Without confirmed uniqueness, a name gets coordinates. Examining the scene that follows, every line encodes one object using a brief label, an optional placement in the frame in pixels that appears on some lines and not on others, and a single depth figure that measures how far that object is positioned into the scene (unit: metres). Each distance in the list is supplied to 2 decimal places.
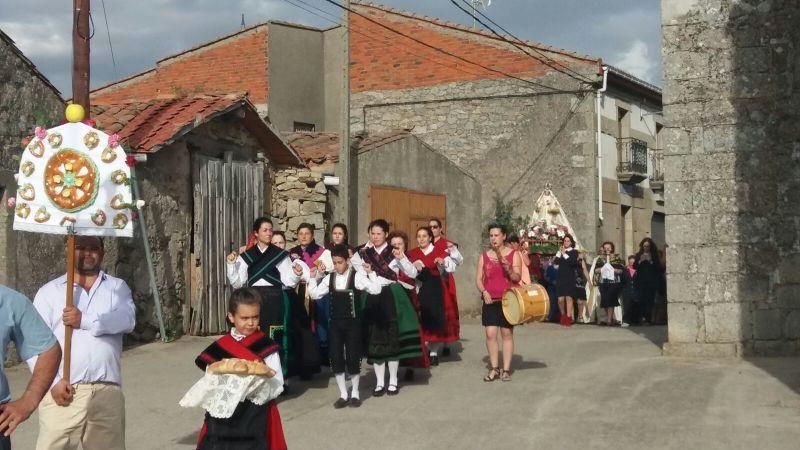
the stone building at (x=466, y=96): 26.33
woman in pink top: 10.89
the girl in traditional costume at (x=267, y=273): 10.09
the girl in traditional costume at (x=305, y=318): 10.76
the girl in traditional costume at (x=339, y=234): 11.16
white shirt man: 5.45
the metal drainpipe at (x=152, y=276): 13.83
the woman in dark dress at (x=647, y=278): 18.44
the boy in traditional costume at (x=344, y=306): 9.95
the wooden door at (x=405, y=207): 19.80
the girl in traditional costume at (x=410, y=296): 10.80
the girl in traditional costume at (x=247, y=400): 5.56
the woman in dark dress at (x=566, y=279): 18.62
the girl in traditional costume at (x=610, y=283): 18.48
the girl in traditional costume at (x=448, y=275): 12.24
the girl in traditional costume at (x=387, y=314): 10.45
